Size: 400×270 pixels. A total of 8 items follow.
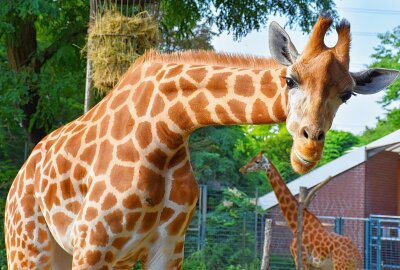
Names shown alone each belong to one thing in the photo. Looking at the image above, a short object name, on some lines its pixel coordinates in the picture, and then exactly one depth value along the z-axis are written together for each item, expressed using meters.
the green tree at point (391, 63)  25.95
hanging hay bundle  7.16
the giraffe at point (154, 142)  3.47
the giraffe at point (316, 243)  11.12
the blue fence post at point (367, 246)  16.56
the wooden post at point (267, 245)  9.29
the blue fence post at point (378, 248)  15.46
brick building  19.78
